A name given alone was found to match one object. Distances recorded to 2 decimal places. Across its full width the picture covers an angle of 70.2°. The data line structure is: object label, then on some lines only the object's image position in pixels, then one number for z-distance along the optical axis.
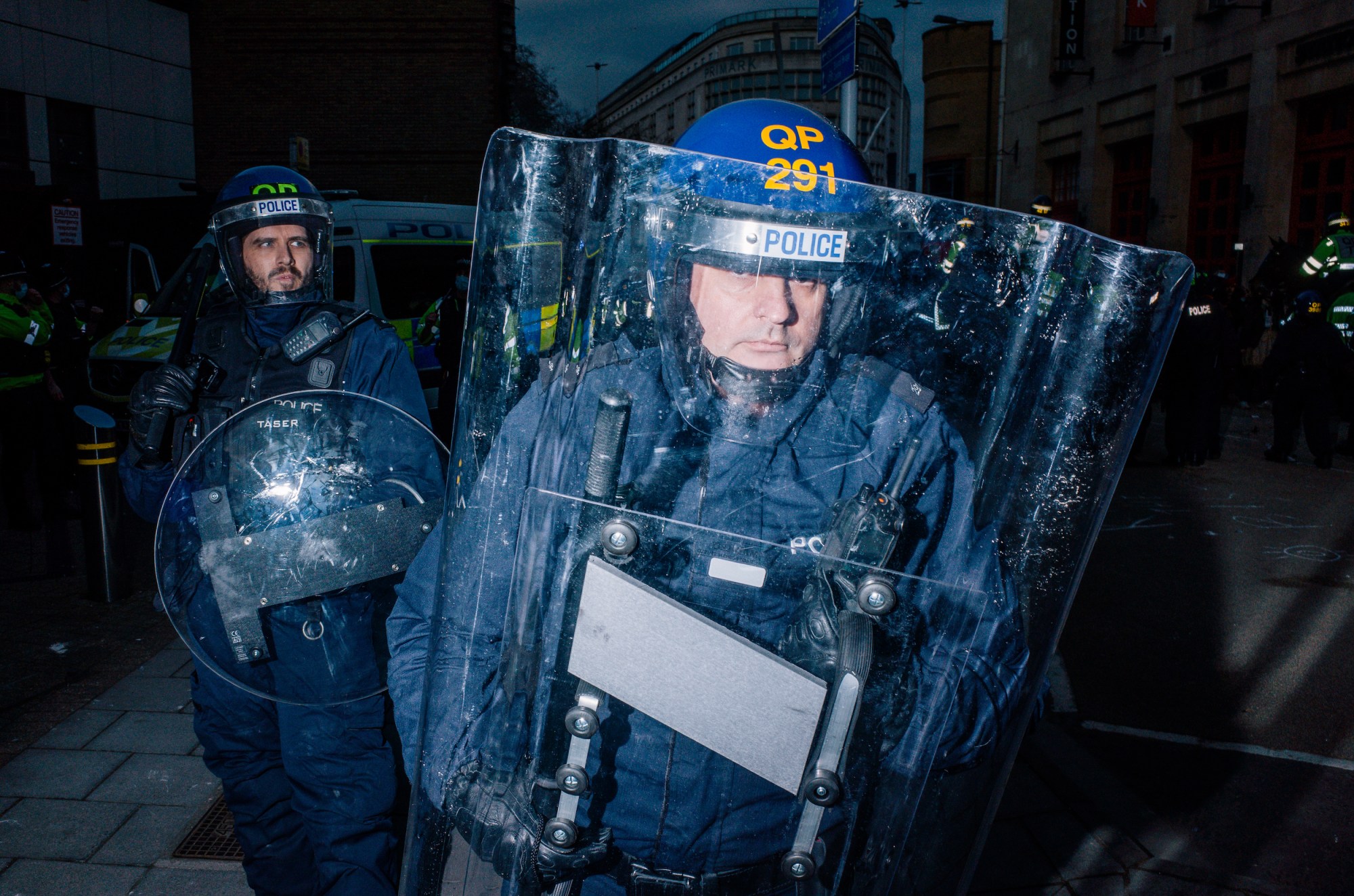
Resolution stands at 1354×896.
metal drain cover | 3.16
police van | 9.00
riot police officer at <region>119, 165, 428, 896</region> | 2.34
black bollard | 5.72
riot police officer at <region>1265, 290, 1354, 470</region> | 10.09
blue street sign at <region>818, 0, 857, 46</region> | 5.70
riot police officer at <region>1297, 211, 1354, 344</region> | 12.85
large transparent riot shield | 1.08
